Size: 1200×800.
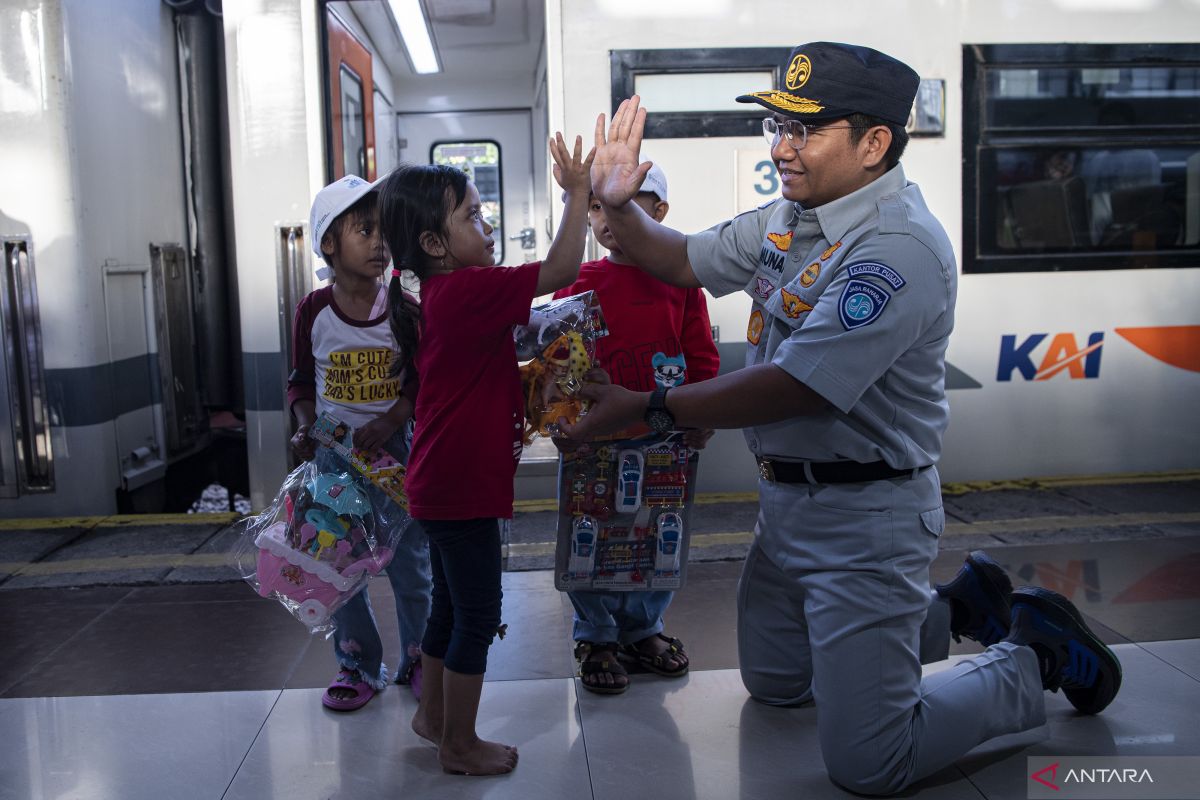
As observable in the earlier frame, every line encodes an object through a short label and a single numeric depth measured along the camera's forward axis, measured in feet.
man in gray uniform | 8.46
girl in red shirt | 8.67
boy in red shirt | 10.36
